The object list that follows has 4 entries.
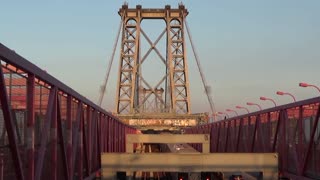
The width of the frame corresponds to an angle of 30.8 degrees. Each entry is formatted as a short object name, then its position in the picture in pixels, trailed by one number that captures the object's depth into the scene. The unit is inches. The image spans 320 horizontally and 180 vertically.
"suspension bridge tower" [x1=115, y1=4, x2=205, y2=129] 5364.2
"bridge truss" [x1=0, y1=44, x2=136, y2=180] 410.0
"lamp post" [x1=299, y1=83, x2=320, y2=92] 1379.8
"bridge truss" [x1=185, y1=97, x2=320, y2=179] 759.7
